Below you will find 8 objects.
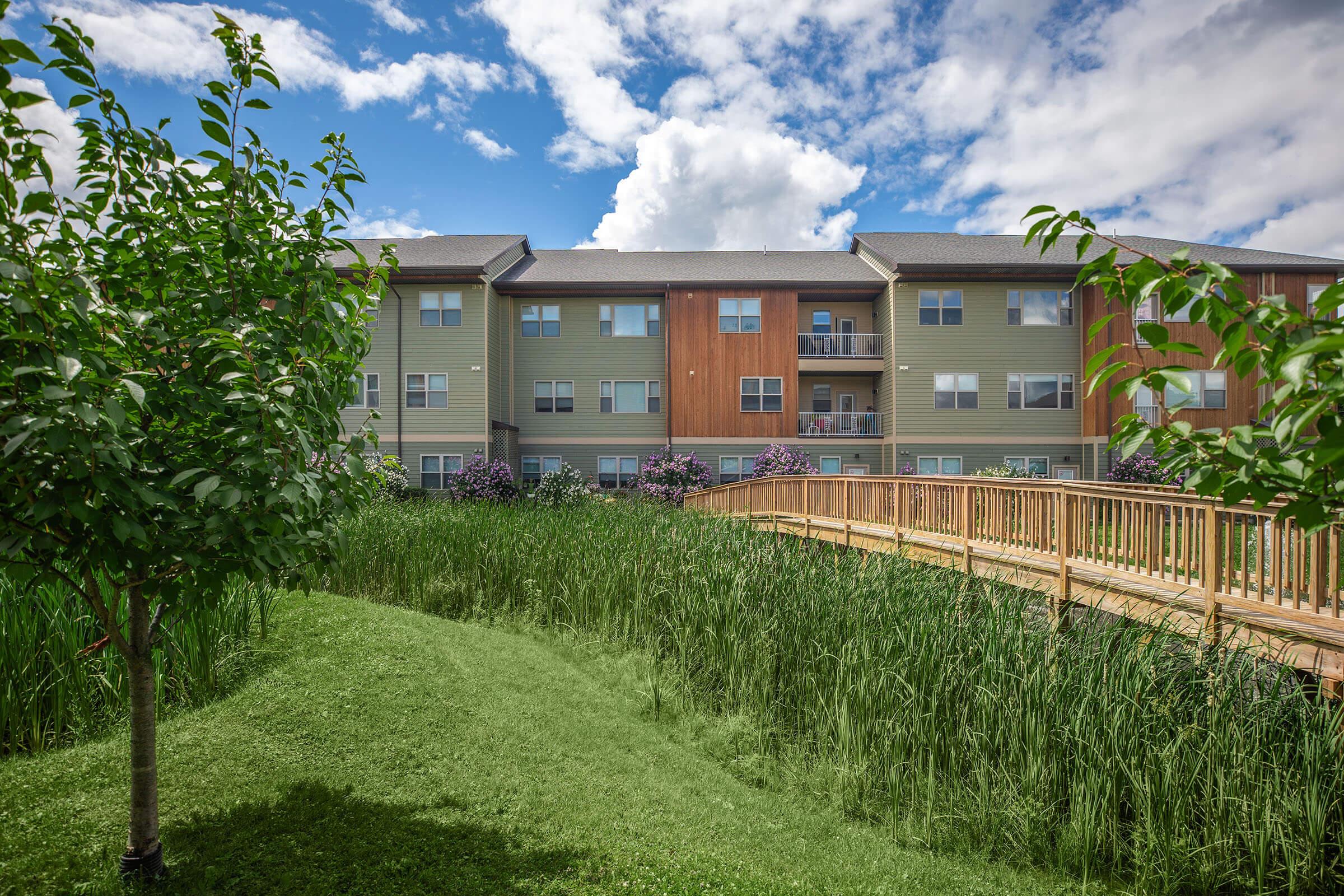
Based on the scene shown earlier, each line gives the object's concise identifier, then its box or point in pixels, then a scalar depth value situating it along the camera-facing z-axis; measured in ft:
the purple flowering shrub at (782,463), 68.25
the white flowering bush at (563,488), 60.80
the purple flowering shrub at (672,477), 67.87
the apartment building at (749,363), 71.00
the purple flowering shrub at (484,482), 64.44
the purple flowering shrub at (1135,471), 63.36
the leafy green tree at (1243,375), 4.74
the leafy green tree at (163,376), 6.53
